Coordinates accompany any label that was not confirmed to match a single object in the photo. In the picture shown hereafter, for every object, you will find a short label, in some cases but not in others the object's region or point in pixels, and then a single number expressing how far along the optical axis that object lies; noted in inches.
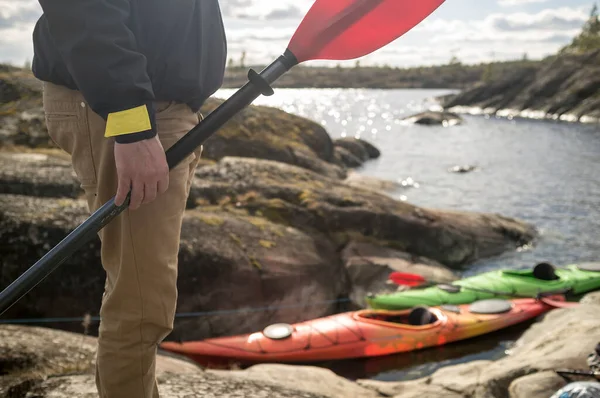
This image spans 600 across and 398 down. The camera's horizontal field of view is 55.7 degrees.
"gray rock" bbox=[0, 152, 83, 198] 301.3
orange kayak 272.4
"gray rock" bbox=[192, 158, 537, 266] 366.6
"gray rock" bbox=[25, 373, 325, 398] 125.0
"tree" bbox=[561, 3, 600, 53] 2780.5
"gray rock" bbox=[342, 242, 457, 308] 350.0
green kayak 333.1
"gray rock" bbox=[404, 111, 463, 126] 1822.5
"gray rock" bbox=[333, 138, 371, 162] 978.7
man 67.5
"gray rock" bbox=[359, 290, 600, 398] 163.9
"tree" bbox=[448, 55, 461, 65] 5226.4
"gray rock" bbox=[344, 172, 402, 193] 696.4
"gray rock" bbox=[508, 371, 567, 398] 155.5
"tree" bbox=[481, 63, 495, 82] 3374.3
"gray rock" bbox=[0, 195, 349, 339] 257.0
